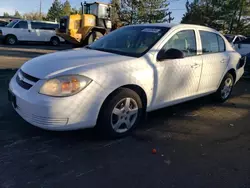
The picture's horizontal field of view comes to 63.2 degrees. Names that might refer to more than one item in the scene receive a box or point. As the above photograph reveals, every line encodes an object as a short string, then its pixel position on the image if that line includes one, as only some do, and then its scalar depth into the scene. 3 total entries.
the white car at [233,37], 9.70
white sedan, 2.27
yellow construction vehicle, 12.03
